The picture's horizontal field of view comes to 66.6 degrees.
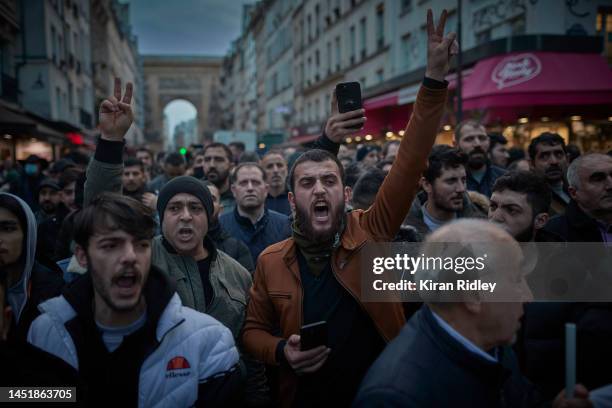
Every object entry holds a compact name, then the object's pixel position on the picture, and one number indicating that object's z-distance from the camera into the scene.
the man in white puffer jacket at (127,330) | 2.11
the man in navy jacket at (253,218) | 4.90
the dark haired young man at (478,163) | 5.96
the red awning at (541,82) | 11.70
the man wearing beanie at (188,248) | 2.95
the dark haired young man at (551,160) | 5.29
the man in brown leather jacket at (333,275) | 2.46
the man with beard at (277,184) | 6.68
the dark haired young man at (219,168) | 6.67
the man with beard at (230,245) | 3.94
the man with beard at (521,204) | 3.12
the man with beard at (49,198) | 6.07
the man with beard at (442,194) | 4.04
